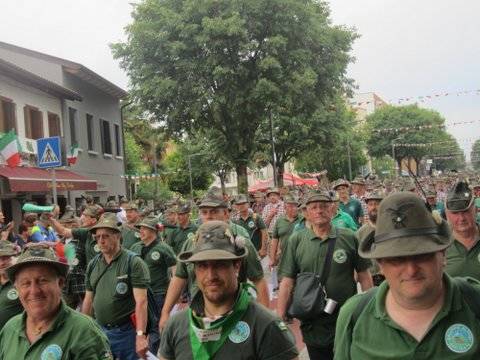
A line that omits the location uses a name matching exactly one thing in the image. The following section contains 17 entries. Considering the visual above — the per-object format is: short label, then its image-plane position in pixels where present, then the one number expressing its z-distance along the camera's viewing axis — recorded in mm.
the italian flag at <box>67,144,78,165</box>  24284
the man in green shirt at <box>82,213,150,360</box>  5688
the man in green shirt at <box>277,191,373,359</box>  5008
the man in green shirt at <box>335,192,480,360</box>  2359
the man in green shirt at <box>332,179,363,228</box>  10711
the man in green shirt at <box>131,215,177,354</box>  7605
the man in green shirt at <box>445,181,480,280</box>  4586
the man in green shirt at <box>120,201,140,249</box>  9133
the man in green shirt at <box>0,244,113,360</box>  3350
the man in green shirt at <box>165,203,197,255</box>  9328
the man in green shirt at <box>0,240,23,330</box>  5043
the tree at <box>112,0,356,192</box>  25625
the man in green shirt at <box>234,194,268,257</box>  10448
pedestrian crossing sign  10234
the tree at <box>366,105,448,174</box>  88250
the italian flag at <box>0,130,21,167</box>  18516
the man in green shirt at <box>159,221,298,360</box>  2980
